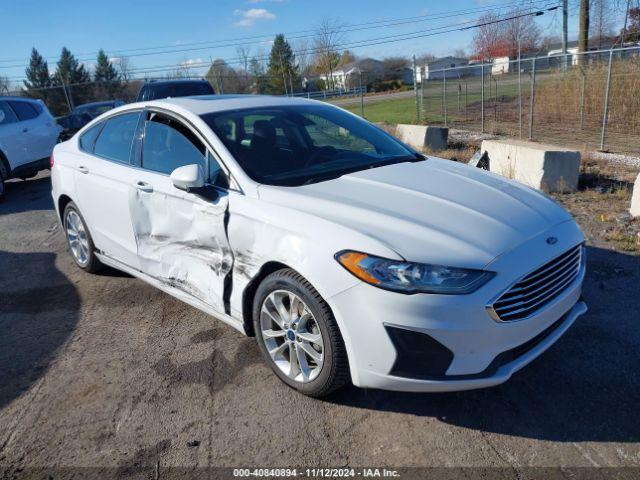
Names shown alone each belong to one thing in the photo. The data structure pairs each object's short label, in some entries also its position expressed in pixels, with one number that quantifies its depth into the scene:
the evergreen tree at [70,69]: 50.91
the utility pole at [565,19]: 25.08
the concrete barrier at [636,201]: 5.73
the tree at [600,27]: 22.25
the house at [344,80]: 40.21
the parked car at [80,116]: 14.59
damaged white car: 2.53
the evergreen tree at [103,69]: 56.09
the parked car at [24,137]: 9.53
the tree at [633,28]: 21.60
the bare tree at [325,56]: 54.25
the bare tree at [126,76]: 25.54
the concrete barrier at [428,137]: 10.68
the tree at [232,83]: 28.42
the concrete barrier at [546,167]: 6.90
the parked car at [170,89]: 13.52
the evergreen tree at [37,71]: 53.62
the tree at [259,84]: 30.07
